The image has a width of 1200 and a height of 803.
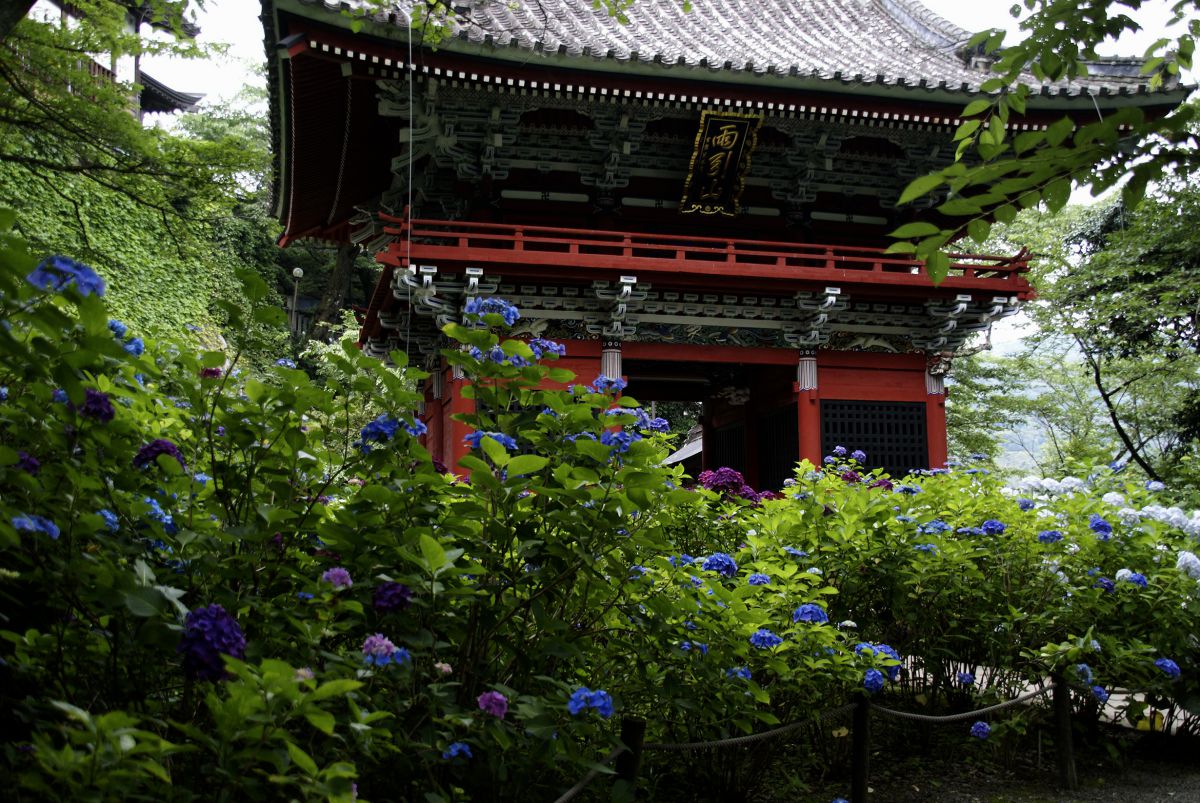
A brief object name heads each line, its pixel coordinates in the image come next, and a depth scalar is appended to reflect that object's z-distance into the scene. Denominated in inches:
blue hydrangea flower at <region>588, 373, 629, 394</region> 116.3
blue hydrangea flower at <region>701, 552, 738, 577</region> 127.5
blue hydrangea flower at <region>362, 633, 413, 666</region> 77.7
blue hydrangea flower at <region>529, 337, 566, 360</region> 109.7
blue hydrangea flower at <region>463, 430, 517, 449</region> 95.6
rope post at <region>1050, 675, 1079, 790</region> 162.6
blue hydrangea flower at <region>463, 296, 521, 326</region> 105.4
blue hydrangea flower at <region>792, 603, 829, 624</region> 128.2
